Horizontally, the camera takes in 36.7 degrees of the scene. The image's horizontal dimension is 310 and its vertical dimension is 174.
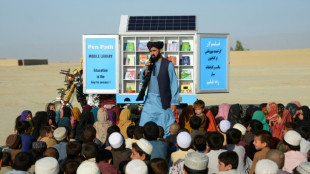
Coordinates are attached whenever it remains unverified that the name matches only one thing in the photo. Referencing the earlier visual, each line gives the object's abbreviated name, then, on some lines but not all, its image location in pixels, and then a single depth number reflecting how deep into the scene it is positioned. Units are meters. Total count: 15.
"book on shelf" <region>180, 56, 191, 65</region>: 11.53
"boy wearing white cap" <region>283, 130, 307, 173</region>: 5.18
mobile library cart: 11.20
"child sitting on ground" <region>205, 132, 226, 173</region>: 5.20
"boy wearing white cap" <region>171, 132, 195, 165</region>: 5.47
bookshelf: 11.50
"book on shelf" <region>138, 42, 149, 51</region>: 11.55
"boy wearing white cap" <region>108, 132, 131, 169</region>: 5.40
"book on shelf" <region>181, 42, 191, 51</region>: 11.55
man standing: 7.49
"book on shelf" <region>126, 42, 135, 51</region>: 11.57
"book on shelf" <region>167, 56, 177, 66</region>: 11.54
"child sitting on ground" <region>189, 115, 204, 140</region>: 6.69
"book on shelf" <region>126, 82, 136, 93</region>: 11.76
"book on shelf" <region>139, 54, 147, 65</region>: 11.61
